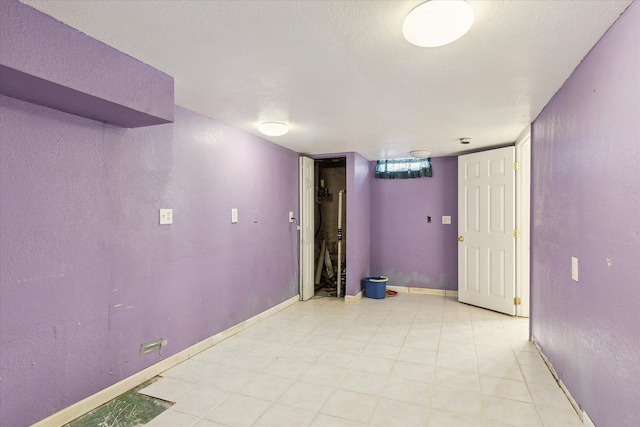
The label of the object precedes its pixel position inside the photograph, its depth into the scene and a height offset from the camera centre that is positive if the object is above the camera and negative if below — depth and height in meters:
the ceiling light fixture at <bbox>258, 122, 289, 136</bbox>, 3.08 +0.81
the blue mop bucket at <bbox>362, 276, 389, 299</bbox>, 4.83 -1.02
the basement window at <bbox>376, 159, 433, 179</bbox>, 5.11 +0.74
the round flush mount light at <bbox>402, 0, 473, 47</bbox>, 1.34 +0.80
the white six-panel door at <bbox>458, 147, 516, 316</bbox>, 3.97 -0.16
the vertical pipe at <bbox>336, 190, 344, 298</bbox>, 4.97 -0.57
